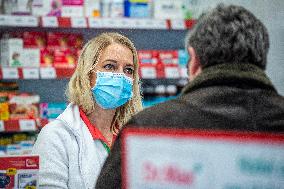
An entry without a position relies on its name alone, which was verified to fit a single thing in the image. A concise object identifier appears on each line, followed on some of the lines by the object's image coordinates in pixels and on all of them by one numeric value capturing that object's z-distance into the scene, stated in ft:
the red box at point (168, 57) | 23.11
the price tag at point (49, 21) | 21.54
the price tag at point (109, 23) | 22.15
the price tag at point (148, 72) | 22.54
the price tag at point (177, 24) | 22.81
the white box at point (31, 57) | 21.86
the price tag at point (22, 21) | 21.44
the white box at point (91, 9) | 22.23
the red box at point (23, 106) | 22.04
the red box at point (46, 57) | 22.25
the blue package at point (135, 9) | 22.69
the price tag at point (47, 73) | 21.60
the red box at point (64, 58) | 22.17
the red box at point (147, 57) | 22.81
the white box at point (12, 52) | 21.92
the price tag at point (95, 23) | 21.90
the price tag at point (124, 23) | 22.38
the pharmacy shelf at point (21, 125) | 21.28
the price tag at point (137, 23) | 22.44
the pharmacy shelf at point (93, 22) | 21.48
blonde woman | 11.45
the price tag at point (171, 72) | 22.81
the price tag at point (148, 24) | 22.52
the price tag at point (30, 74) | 21.54
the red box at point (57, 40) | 23.04
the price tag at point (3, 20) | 21.44
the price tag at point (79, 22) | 21.78
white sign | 5.41
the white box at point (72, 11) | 22.06
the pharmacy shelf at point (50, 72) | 21.44
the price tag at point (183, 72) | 23.02
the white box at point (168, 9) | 22.81
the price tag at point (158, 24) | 22.56
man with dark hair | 6.67
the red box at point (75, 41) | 23.48
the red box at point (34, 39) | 22.56
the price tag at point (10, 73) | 21.32
